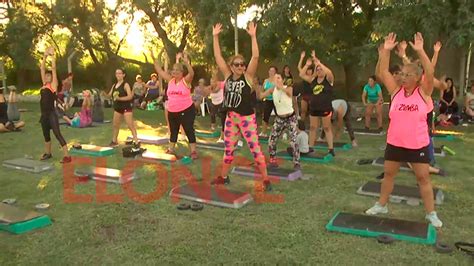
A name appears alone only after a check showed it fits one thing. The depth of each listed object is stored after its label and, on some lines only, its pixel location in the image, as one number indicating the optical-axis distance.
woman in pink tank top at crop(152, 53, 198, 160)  8.50
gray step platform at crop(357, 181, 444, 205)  5.84
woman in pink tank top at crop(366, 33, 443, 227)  4.80
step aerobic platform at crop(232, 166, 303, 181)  7.12
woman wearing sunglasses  6.23
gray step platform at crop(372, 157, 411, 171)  7.70
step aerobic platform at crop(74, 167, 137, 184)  7.05
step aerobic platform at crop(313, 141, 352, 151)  9.48
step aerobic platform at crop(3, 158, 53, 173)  7.89
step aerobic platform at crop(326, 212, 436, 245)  4.59
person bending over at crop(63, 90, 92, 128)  13.73
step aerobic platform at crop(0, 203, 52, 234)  5.06
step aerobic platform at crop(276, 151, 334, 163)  8.36
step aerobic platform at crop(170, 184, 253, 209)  5.83
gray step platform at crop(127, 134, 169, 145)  10.70
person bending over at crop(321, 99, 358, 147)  9.52
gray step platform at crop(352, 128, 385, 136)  11.46
